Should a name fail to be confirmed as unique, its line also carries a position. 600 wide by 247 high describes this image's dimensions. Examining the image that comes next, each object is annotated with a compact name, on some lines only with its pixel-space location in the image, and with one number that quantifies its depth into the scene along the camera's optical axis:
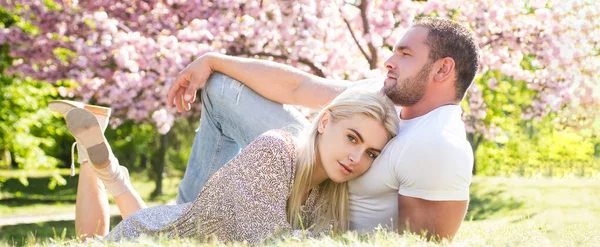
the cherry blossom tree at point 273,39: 7.91
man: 3.08
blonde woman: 2.96
